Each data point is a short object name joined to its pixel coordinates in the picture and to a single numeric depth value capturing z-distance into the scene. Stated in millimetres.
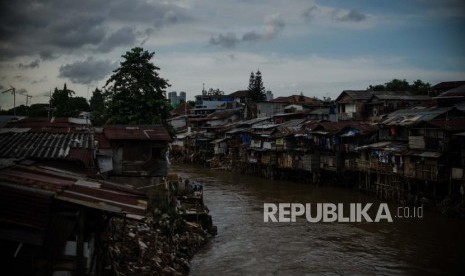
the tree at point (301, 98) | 66212
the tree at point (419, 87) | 52375
